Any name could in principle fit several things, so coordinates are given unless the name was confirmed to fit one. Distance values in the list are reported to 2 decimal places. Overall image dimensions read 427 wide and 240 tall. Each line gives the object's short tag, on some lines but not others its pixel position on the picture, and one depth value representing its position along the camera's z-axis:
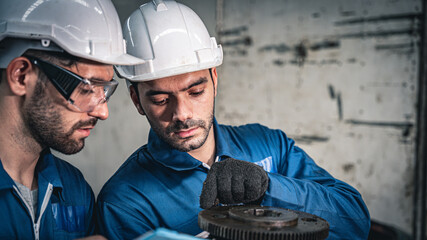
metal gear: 0.94
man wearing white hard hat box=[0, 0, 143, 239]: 1.33
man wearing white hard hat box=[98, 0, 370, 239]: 1.51
